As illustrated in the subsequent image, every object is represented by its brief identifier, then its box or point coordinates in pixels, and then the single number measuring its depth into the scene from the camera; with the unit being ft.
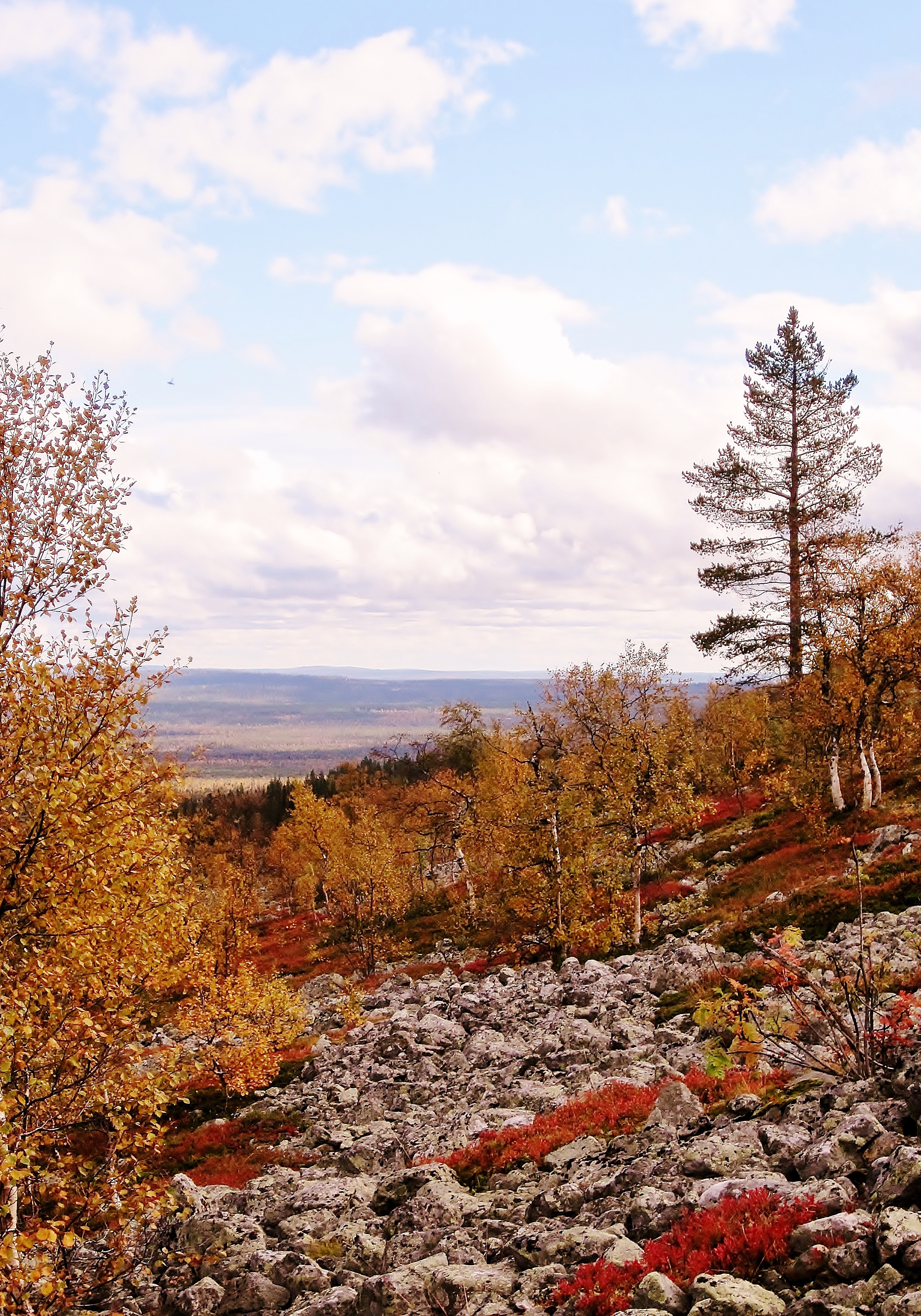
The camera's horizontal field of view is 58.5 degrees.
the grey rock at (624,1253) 29.09
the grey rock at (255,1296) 37.65
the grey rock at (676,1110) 42.60
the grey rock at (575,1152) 43.91
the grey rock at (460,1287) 30.63
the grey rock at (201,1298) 38.45
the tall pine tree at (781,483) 147.84
